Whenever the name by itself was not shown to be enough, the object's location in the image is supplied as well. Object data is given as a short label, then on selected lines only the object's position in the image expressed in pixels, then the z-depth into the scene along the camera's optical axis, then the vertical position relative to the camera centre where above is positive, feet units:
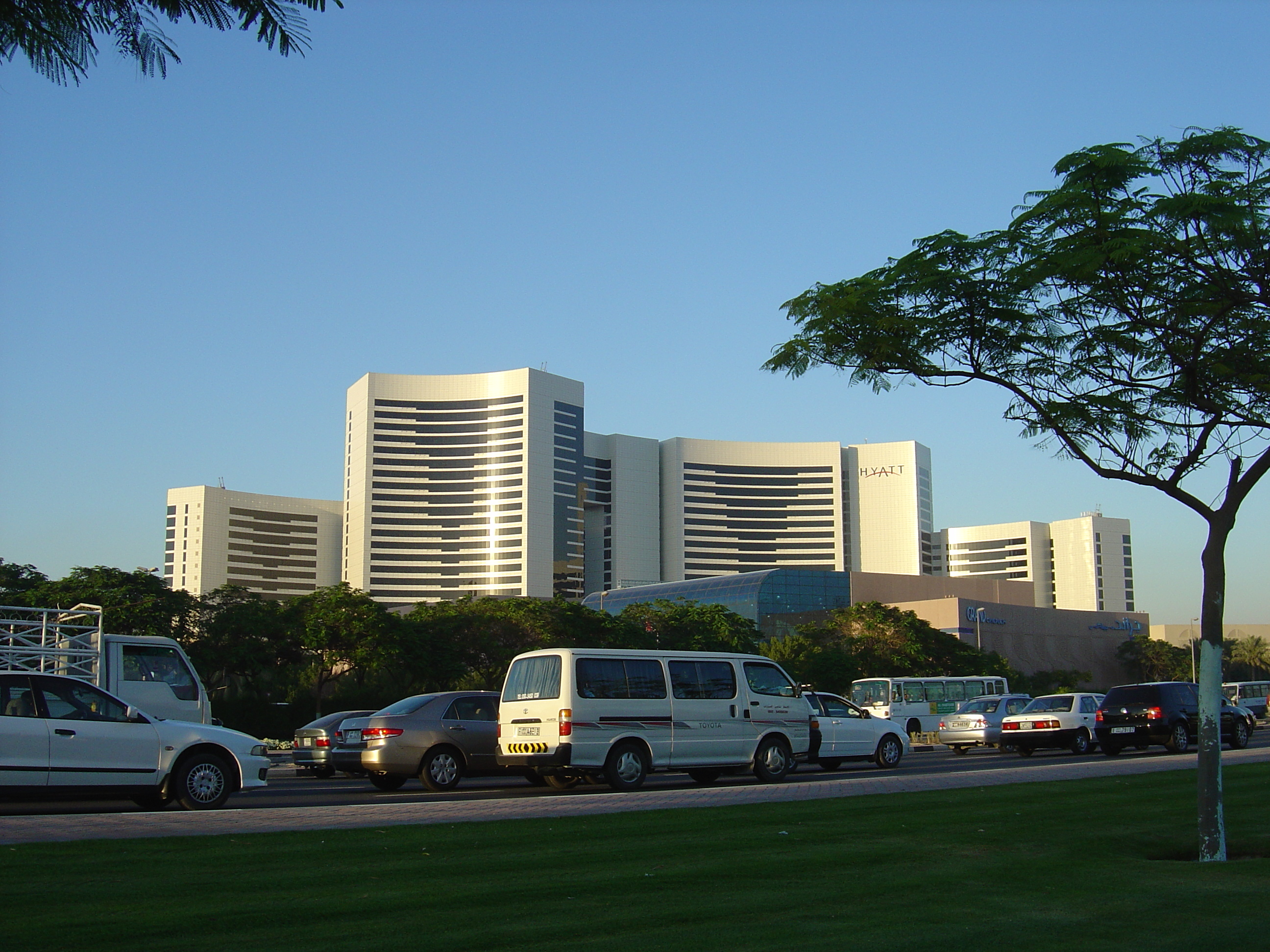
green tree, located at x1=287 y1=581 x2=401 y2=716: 143.95 +0.27
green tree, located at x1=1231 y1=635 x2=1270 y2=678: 363.97 -6.30
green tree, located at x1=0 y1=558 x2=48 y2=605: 132.46 +7.04
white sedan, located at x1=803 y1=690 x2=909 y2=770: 78.48 -6.79
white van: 58.75 -4.19
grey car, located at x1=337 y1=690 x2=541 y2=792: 63.87 -5.69
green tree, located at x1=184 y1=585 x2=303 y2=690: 139.23 -0.43
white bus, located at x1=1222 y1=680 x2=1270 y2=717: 163.43 -8.62
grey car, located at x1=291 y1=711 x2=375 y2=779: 76.33 -7.23
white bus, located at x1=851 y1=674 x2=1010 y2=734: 124.26 -6.76
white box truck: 63.82 -1.40
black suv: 86.94 -6.13
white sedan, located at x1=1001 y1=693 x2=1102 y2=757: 93.61 -7.19
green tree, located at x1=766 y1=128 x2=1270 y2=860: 36.68 +10.99
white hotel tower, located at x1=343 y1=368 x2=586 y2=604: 650.39 +64.01
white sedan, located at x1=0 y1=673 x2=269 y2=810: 44.04 -4.36
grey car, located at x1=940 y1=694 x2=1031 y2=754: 106.63 -8.02
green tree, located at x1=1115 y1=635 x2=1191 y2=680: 326.44 -6.99
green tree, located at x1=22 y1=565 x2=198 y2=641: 127.54 +4.17
